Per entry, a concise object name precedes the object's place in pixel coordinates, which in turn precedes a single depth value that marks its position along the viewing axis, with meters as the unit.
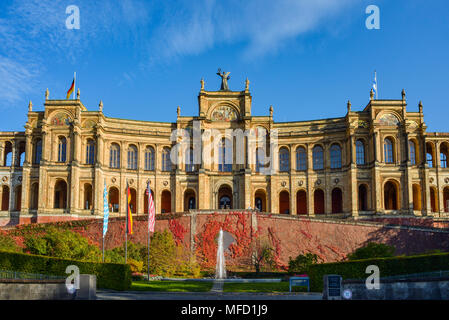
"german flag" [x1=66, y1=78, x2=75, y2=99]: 63.13
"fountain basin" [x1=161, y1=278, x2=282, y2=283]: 39.56
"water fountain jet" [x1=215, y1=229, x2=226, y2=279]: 45.52
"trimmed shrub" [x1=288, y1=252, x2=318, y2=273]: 42.31
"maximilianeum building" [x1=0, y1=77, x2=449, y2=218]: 61.12
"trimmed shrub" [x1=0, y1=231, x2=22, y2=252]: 38.81
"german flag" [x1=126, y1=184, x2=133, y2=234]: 39.05
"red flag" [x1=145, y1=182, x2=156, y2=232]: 38.90
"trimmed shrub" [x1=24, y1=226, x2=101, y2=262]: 36.84
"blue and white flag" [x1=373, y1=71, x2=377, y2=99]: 63.91
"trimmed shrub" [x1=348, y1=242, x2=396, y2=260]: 37.12
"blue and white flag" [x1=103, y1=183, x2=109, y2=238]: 37.68
